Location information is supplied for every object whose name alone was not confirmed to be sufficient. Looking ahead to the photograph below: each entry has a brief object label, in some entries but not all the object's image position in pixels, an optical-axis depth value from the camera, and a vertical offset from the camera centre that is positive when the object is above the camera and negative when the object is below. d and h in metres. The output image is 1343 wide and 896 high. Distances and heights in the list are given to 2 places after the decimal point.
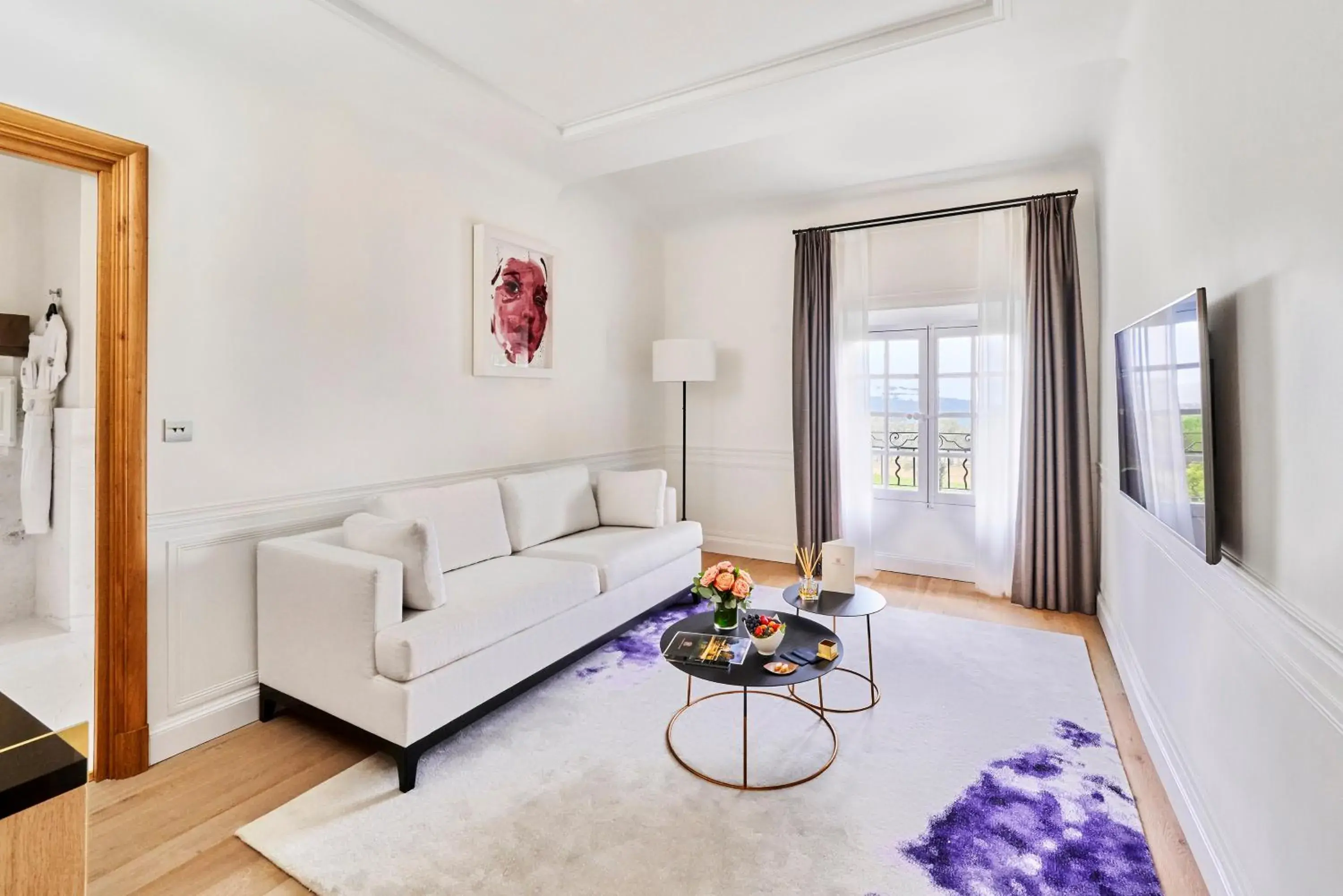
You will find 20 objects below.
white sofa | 2.24 -0.62
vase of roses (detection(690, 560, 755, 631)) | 2.43 -0.50
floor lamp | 4.92 +0.73
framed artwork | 3.74 +0.94
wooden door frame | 2.26 +0.05
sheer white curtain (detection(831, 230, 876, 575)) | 4.71 +0.50
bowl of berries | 2.31 -0.64
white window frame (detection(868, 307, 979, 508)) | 4.67 +0.35
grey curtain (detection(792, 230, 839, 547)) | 4.78 +0.45
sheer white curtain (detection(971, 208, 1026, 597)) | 4.21 +0.43
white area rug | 1.77 -1.11
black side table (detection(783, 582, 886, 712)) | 2.72 -0.64
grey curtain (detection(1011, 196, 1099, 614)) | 4.00 +0.10
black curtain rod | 4.19 +1.62
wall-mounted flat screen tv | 1.61 +0.09
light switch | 2.41 +0.12
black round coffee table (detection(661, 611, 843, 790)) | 2.14 -0.73
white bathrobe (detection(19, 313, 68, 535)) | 2.20 +0.18
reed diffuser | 2.81 -0.56
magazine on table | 2.28 -0.70
